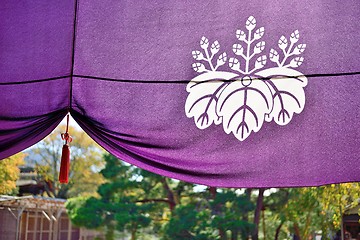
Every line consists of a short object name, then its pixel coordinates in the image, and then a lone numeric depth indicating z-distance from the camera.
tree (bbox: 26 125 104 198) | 13.26
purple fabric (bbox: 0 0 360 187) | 1.46
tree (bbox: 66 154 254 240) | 8.52
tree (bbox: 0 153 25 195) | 7.98
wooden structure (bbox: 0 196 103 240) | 8.83
